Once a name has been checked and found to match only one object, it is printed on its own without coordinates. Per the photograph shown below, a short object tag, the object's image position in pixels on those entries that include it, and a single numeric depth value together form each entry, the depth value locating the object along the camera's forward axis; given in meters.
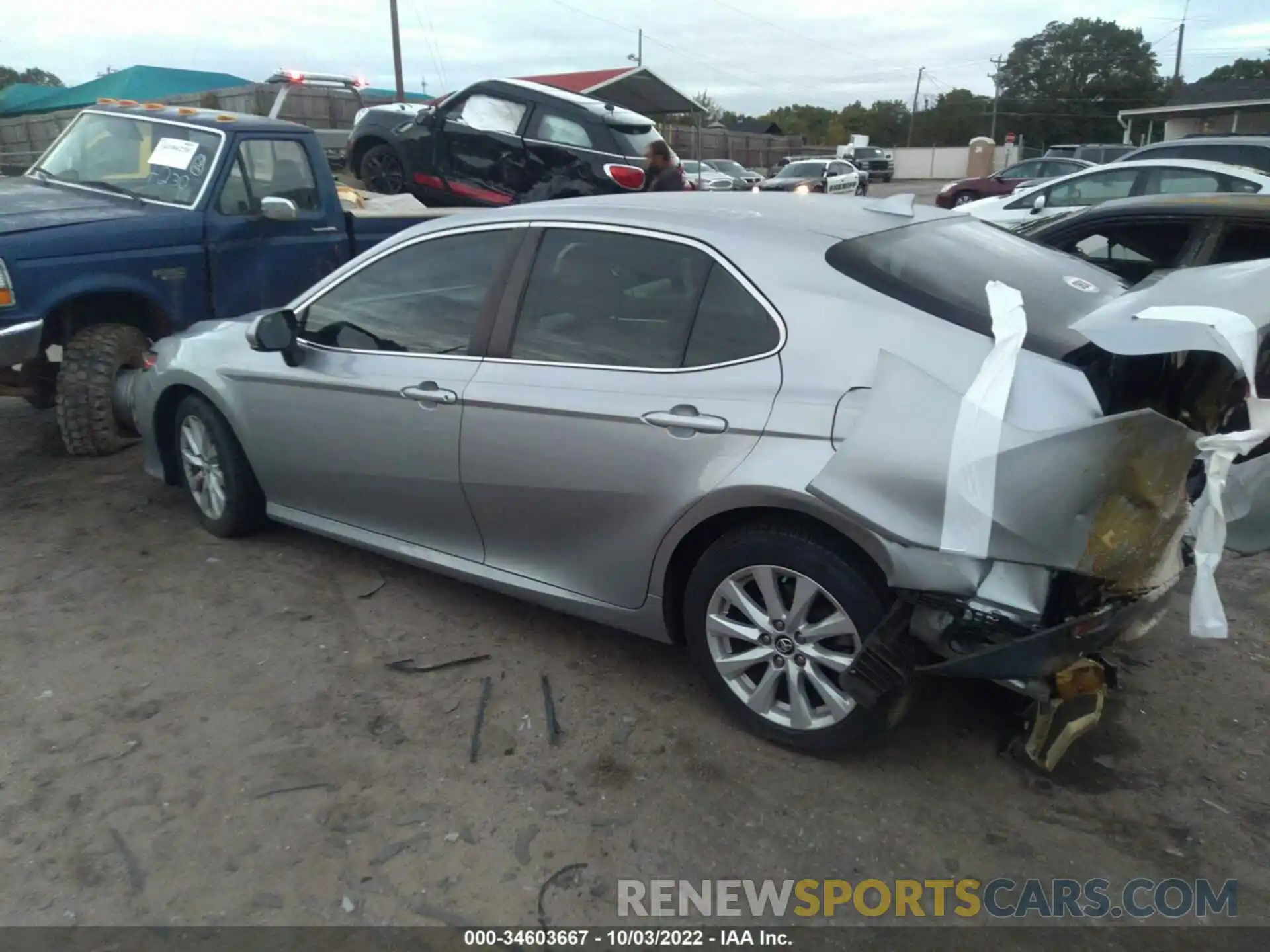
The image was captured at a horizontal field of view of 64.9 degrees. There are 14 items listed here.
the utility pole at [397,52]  29.50
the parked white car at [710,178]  22.31
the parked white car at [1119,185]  10.77
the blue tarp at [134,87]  28.52
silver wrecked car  2.53
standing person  9.70
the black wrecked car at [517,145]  10.32
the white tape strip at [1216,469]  2.41
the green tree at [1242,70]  69.06
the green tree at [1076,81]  73.50
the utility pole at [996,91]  70.76
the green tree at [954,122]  75.06
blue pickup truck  5.57
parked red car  24.50
